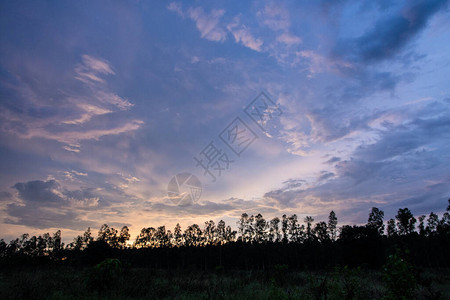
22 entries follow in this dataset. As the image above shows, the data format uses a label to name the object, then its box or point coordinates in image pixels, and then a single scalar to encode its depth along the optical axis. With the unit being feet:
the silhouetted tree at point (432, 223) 221.19
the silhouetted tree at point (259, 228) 240.96
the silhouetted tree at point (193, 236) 287.44
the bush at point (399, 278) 22.77
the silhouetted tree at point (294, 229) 237.72
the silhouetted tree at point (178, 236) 297.94
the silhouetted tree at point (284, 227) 240.53
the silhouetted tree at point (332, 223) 234.99
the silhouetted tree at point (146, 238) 303.27
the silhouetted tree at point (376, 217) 189.37
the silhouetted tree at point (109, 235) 296.30
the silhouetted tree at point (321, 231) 237.04
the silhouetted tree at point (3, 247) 320.05
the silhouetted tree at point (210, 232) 272.31
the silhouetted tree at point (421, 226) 219.98
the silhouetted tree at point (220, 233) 263.29
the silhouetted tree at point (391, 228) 240.44
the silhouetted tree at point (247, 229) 241.35
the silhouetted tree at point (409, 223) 156.79
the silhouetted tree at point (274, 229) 240.59
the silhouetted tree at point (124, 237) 302.25
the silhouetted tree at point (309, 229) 236.71
